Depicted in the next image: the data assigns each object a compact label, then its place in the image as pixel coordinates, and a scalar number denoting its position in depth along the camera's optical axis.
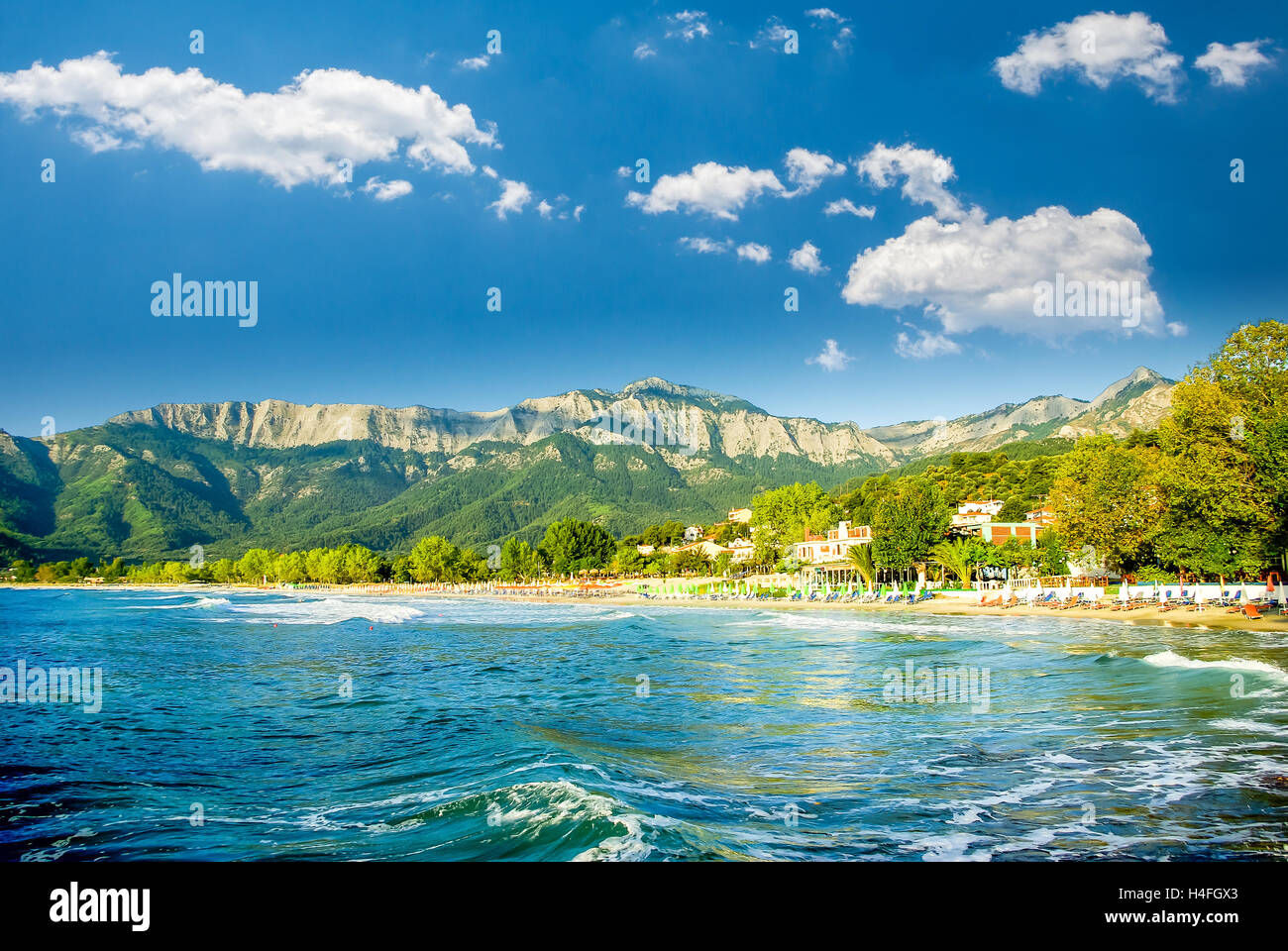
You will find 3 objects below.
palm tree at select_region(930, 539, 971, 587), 75.50
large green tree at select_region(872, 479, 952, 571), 77.88
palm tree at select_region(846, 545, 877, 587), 85.38
